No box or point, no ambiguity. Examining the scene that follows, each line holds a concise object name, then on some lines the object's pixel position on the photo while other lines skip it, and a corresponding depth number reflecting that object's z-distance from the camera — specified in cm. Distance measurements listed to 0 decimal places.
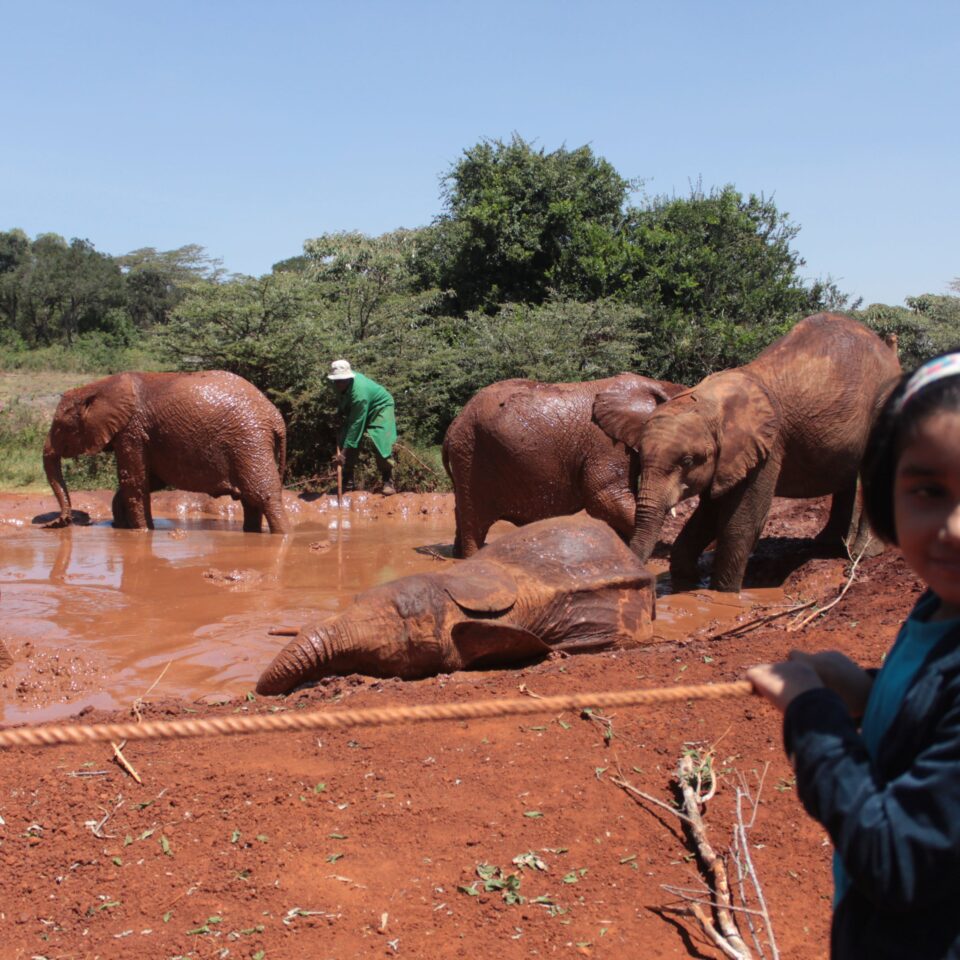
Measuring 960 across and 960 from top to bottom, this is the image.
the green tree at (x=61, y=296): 3466
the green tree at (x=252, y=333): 1452
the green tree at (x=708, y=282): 1838
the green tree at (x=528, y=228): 2089
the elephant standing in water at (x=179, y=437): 1125
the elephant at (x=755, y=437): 747
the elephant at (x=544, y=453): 870
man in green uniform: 1341
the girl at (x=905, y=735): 121
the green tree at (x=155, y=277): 3925
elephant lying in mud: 527
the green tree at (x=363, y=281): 1669
